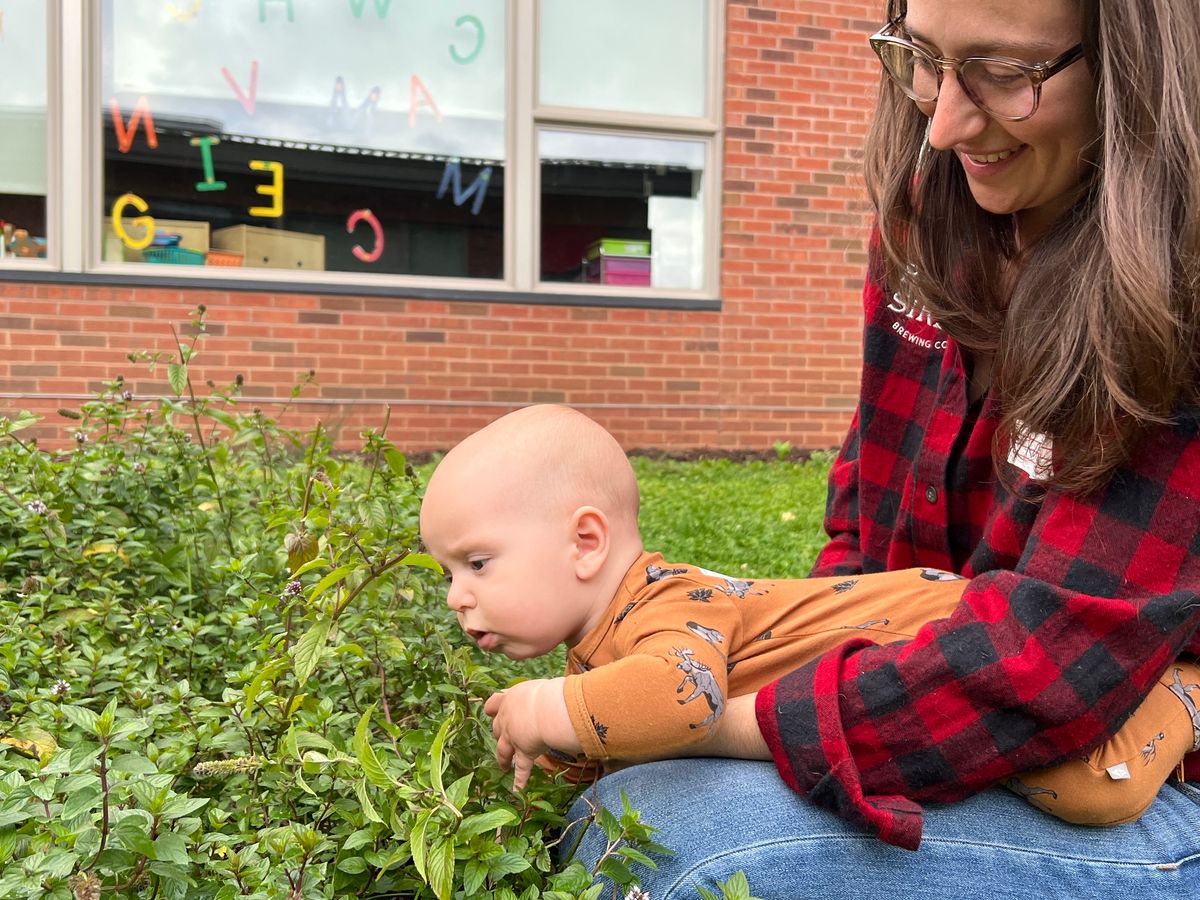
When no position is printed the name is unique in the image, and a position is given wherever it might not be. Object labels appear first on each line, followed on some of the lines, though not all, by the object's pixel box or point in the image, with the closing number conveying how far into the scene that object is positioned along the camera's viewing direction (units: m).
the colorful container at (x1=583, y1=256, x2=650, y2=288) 7.07
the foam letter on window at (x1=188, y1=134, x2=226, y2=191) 6.54
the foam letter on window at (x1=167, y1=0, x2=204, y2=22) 6.43
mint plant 1.17
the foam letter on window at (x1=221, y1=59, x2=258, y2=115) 6.57
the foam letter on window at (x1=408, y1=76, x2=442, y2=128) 6.79
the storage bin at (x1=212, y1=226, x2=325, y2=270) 6.60
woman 1.24
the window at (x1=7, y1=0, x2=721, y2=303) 6.36
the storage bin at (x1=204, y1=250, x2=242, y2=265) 6.57
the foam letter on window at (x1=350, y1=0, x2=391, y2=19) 6.69
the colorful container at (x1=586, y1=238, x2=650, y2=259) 7.07
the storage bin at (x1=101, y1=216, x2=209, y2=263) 6.40
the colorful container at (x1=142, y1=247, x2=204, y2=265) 6.47
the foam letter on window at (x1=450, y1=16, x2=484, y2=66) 6.79
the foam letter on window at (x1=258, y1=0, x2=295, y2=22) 6.59
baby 1.47
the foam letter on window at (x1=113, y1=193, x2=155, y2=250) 6.41
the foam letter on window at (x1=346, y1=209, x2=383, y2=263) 6.74
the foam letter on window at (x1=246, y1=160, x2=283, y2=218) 6.65
